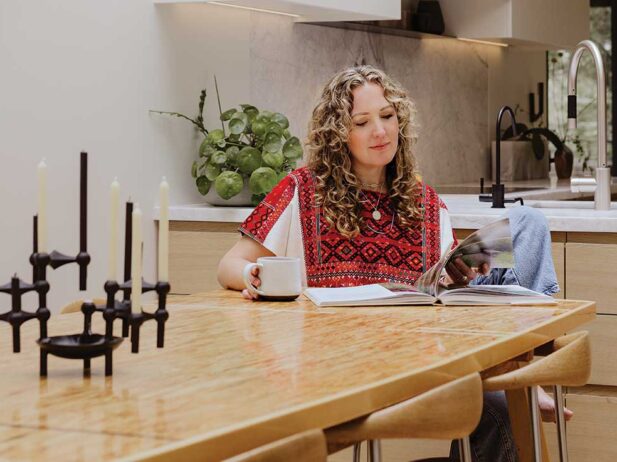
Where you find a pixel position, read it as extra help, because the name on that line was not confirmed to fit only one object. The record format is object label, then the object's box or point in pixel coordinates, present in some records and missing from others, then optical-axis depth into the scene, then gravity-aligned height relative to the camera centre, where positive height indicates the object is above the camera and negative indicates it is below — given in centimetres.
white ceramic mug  368 -6
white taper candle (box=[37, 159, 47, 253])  269 +7
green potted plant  500 +32
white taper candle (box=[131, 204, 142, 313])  268 -2
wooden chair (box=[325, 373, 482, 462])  271 -24
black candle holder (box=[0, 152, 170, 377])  275 -9
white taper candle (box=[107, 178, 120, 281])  270 +4
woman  406 +10
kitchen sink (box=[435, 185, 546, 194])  675 +29
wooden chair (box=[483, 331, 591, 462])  310 -22
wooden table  244 -18
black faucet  513 +21
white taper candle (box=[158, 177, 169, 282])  272 +2
